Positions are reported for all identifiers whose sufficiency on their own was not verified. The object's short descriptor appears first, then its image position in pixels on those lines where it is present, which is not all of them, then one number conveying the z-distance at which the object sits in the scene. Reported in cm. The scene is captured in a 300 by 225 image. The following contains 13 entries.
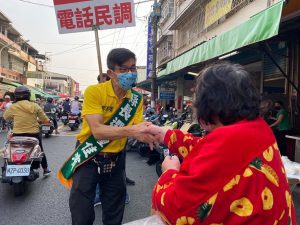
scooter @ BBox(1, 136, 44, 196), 310
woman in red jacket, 72
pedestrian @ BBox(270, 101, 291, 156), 484
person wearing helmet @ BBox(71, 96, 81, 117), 1015
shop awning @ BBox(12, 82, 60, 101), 1777
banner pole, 205
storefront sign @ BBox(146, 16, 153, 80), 1176
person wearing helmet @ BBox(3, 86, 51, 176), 343
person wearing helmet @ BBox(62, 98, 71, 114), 1128
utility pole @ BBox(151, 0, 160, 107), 942
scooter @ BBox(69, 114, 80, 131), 989
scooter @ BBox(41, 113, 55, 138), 789
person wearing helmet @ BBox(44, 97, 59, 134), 902
